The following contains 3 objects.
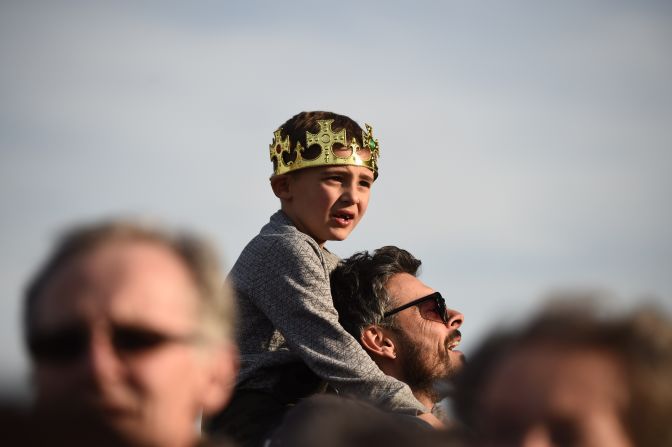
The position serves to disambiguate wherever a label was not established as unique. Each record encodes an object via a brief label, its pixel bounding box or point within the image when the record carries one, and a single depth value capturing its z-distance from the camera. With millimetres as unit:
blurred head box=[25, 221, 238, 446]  4047
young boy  9312
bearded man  10672
